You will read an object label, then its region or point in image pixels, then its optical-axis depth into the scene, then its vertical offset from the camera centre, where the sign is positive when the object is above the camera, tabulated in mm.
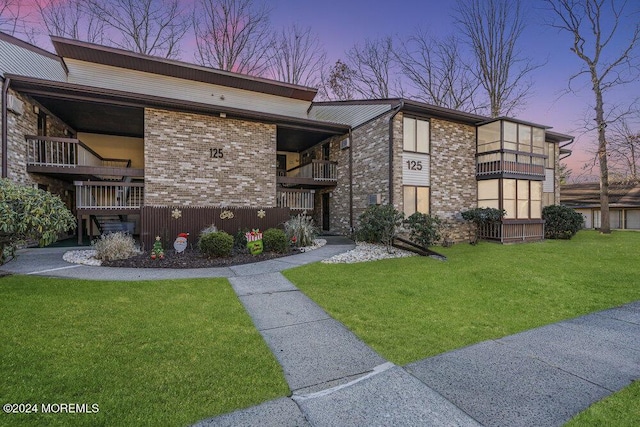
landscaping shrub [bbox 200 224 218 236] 9523 -528
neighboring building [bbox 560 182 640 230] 24031 +653
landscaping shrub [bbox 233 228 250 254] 9962 -963
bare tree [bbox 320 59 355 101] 24875 +11063
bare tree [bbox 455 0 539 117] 21312 +11936
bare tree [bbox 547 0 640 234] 16969 +9622
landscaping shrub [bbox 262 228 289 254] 9523 -903
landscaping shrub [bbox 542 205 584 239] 14523 -437
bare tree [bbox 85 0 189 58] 18703 +12417
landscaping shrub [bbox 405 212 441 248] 10336 -541
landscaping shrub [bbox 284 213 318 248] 10857 -739
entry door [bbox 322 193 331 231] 16781 +47
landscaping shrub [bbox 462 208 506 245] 12734 -152
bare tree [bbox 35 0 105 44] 17656 +11942
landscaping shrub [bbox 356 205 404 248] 10336 -333
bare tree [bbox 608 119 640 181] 17891 +4086
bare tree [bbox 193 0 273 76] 21234 +13259
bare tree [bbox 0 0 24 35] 13555 +9188
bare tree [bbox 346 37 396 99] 24703 +12339
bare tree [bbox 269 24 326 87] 23516 +12709
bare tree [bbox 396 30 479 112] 23547 +11520
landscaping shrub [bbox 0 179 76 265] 5133 -44
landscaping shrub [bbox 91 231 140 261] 8109 -968
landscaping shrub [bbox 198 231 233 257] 8414 -884
